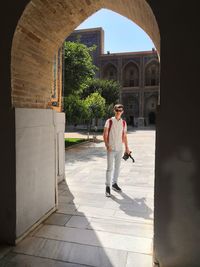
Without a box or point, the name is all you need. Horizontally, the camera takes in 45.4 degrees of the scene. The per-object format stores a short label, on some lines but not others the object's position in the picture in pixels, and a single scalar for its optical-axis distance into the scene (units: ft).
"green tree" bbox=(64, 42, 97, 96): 42.70
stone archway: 10.34
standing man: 16.34
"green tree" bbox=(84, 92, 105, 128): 58.90
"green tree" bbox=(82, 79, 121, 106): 95.61
